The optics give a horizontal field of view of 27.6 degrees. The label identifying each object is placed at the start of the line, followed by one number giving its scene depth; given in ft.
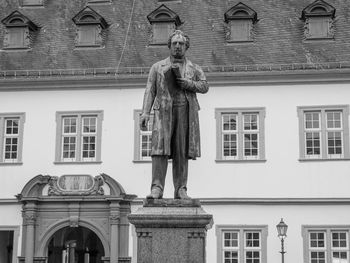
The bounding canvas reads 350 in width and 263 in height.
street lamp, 64.39
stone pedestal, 25.45
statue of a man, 26.89
